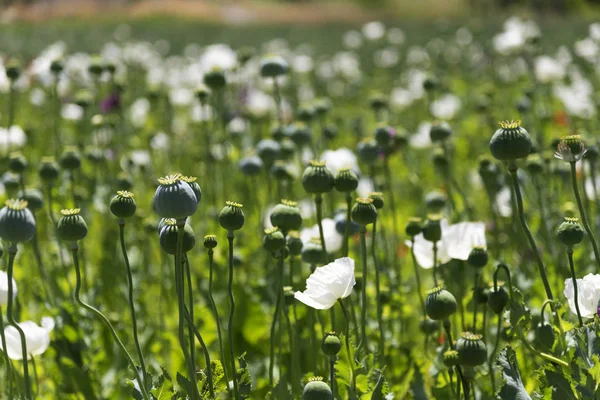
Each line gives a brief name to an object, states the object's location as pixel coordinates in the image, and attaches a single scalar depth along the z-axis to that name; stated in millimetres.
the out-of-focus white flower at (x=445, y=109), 5939
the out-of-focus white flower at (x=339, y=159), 3519
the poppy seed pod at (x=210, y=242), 2903
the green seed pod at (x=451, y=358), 2887
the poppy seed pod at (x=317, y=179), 3015
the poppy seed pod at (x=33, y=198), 3355
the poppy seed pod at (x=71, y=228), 2898
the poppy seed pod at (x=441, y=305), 2920
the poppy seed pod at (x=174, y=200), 2791
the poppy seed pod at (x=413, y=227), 3195
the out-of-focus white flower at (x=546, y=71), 5477
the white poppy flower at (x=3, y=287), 3032
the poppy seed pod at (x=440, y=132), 3549
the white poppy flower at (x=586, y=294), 2942
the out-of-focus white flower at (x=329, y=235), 3285
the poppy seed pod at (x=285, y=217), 3017
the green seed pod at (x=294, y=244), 3124
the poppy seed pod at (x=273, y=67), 3589
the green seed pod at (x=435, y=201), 3580
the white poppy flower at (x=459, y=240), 3178
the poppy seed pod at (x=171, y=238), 2866
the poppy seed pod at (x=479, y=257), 3051
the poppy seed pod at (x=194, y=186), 2863
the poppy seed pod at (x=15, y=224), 2847
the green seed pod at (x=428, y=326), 3231
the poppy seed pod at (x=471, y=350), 2873
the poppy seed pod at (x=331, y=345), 2891
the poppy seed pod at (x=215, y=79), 3532
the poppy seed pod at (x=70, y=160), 3480
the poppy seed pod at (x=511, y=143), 2868
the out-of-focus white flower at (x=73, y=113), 5575
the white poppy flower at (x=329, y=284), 2937
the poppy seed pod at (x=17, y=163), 3373
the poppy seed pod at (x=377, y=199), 3095
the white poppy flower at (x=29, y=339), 3073
